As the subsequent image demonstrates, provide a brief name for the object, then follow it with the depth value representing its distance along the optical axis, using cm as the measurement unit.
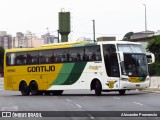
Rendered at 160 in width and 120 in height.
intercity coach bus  3344
